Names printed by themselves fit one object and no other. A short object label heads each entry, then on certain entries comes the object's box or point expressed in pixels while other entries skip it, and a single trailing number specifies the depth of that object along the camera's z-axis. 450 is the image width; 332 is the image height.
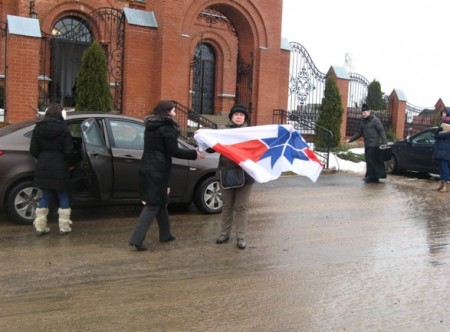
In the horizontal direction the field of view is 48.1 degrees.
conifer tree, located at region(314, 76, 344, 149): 17.33
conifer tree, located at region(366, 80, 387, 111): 22.56
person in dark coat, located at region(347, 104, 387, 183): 12.24
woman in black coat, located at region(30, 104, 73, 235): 6.32
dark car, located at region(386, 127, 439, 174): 13.30
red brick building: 11.97
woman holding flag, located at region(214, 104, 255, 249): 6.15
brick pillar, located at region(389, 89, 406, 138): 22.41
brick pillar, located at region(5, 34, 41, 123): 11.77
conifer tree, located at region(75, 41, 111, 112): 12.28
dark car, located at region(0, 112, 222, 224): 6.83
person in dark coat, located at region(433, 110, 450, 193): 10.98
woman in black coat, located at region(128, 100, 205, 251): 5.83
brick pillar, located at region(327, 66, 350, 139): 19.02
